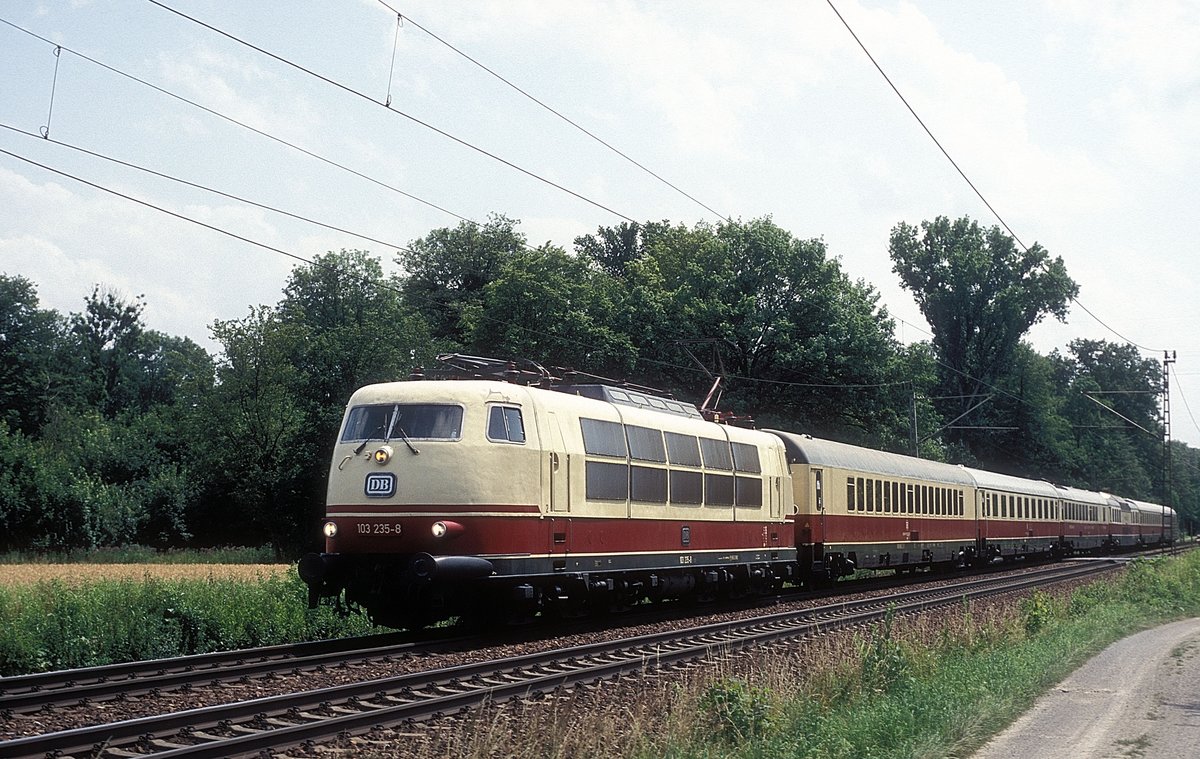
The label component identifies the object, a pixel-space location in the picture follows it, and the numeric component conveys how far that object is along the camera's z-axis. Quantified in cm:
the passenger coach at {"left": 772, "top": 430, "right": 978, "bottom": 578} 2769
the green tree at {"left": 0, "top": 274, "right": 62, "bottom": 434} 7281
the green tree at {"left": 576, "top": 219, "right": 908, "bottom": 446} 5222
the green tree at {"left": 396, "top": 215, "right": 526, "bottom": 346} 7694
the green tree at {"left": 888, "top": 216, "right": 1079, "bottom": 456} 7850
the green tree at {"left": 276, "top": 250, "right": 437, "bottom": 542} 5131
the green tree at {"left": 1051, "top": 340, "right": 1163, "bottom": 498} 10338
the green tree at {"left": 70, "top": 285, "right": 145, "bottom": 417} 9369
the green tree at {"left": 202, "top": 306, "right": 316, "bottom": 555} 5156
